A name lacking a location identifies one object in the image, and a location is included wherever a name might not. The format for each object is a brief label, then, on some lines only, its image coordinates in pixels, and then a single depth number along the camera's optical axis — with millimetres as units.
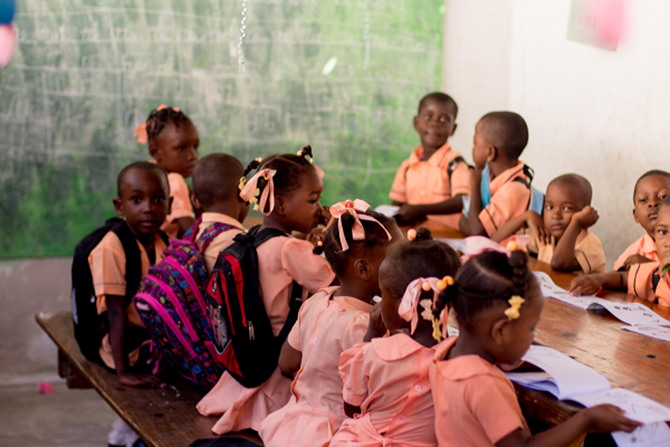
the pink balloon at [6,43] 5129
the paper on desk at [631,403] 1866
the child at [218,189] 3414
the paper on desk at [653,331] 2533
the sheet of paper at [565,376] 2055
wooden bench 2945
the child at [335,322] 2475
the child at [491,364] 1866
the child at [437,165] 4801
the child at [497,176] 4184
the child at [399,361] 2141
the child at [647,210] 3367
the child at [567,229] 3461
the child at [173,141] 4633
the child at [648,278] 2965
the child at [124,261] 3445
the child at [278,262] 2914
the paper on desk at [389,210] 4570
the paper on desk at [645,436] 1905
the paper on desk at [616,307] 2704
